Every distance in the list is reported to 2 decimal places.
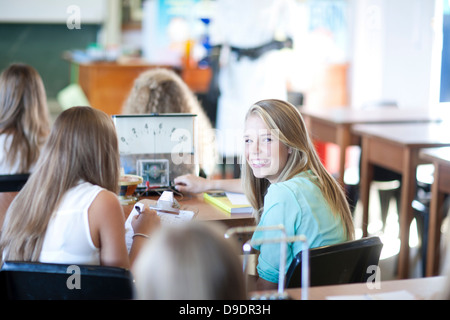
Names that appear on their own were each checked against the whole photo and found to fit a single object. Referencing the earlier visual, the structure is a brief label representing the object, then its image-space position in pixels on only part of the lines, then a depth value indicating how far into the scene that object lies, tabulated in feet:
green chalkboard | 25.79
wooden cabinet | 19.60
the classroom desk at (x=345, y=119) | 13.83
